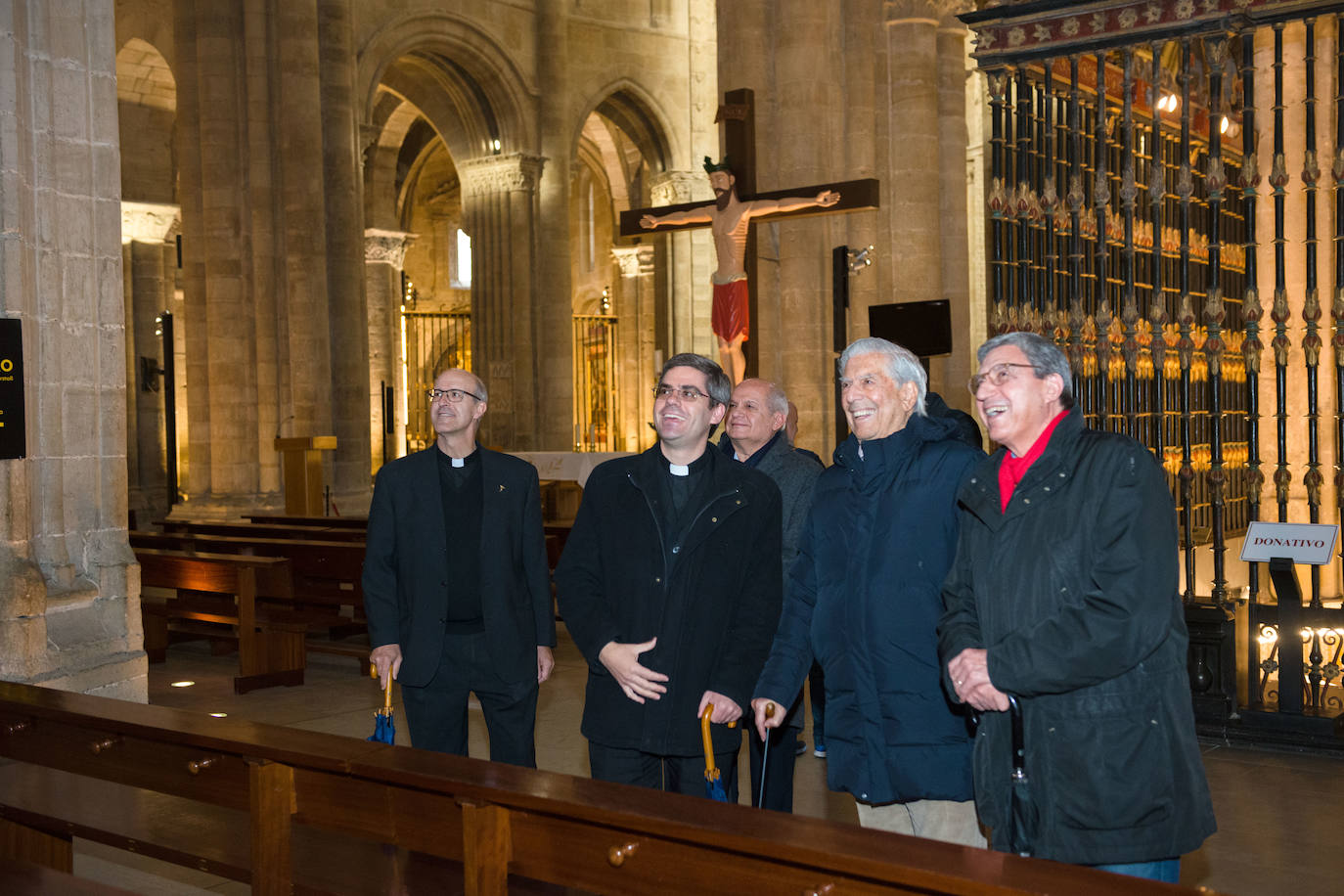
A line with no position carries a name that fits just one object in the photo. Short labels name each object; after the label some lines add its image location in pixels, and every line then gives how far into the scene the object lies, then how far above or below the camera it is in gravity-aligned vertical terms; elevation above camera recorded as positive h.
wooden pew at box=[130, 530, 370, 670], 7.86 -1.03
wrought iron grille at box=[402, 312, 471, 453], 23.77 +1.43
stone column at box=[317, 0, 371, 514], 15.80 +2.04
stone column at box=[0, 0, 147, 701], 4.87 +0.28
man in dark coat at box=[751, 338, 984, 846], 2.86 -0.40
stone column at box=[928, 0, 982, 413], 13.85 +2.74
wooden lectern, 13.66 -0.55
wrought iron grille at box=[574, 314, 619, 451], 24.52 +0.64
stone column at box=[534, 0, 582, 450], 19.70 +2.52
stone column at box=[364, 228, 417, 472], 23.69 +2.02
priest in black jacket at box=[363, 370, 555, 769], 3.90 -0.48
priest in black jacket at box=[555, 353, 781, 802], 3.21 -0.42
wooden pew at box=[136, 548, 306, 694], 7.46 -1.06
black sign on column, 4.55 +0.14
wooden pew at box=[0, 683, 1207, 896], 2.11 -0.76
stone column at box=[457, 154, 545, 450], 19.58 +1.73
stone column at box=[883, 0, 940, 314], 12.13 +2.69
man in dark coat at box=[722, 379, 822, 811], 4.29 -0.15
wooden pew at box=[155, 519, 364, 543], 9.49 -0.78
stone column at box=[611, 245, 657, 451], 25.25 +1.83
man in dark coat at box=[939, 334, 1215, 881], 2.40 -0.45
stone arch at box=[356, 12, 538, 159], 18.45 +5.07
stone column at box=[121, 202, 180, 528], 18.81 +1.33
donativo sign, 5.53 -0.57
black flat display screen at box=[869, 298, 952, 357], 8.11 +0.56
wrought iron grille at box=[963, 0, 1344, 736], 5.77 +0.83
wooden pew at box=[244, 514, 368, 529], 10.28 -0.77
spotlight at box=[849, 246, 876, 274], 9.91 +1.17
